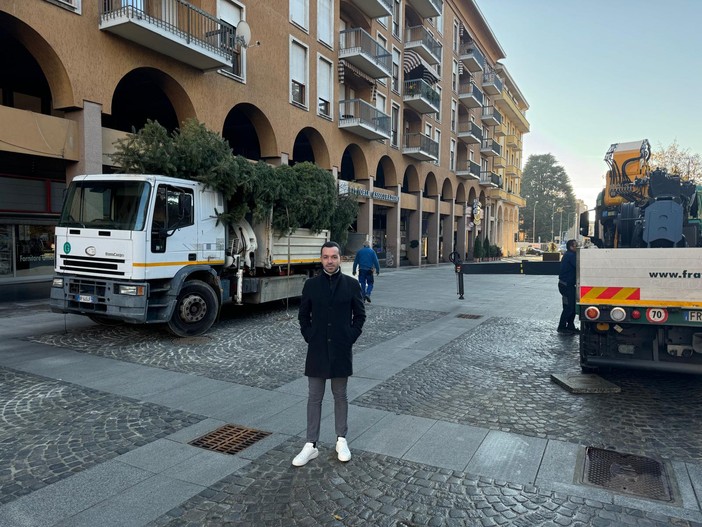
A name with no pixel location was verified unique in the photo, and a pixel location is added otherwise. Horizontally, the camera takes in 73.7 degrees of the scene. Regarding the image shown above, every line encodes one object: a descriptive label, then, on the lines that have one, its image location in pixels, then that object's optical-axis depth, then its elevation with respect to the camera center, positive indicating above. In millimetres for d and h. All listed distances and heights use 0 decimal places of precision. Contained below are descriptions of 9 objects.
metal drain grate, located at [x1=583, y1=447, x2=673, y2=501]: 3539 -1826
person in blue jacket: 13445 -568
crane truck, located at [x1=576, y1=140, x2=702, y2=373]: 5207 -633
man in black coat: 3881 -754
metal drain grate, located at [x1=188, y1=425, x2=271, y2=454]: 4211 -1815
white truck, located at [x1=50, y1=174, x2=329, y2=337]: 7824 -126
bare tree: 32125 +6128
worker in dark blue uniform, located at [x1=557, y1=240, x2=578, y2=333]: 9266 -689
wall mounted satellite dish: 15383 +6954
